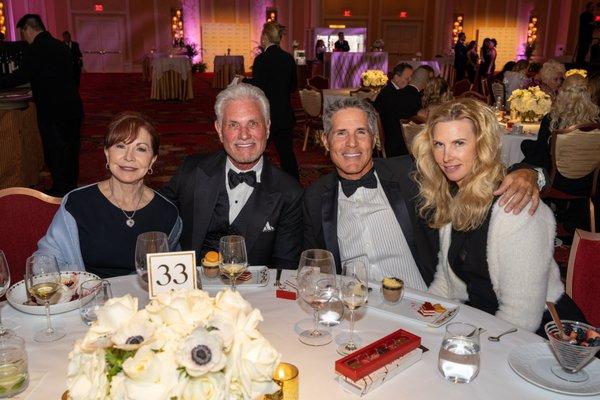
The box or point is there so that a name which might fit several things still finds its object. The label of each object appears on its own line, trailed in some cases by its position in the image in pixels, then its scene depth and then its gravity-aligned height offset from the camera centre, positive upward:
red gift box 1.30 -0.69
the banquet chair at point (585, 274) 2.08 -0.75
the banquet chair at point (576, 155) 4.41 -0.64
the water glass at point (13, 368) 1.26 -0.68
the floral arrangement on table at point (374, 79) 8.37 -0.05
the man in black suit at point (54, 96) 5.51 -0.24
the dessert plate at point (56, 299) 1.66 -0.71
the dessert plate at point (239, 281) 1.85 -0.71
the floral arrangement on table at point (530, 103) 5.68 -0.28
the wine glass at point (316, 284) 1.50 -0.57
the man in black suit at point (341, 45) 16.30 +0.90
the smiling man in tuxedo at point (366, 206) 2.42 -0.59
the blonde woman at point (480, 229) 1.89 -0.55
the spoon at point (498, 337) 1.53 -0.73
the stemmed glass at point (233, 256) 1.74 -0.58
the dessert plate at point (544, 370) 1.30 -0.73
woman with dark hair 2.28 -0.60
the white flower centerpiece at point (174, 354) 0.86 -0.45
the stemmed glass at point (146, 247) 1.70 -0.54
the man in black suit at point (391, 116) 5.88 -0.44
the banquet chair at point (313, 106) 7.80 -0.44
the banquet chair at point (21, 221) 2.51 -0.69
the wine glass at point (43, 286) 1.55 -0.61
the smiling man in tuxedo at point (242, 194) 2.57 -0.57
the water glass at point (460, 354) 1.33 -0.68
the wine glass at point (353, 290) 1.48 -0.59
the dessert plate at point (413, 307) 1.62 -0.72
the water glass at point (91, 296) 1.61 -0.68
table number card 1.59 -0.58
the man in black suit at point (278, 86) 6.19 -0.13
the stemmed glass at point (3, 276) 1.65 -0.61
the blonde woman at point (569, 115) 4.63 -0.32
